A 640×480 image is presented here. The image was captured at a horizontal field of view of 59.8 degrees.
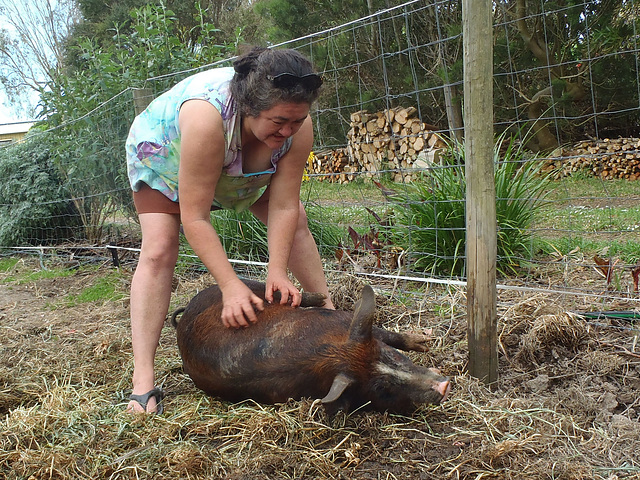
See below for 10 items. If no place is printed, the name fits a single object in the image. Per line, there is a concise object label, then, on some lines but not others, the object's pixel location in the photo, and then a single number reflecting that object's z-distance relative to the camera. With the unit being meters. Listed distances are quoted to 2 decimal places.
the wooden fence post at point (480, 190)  2.34
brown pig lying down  2.25
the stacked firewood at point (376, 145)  9.15
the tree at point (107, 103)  6.07
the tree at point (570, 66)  8.72
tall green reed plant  4.32
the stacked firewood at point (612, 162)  9.36
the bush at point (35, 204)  7.43
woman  2.26
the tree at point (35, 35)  27.03
